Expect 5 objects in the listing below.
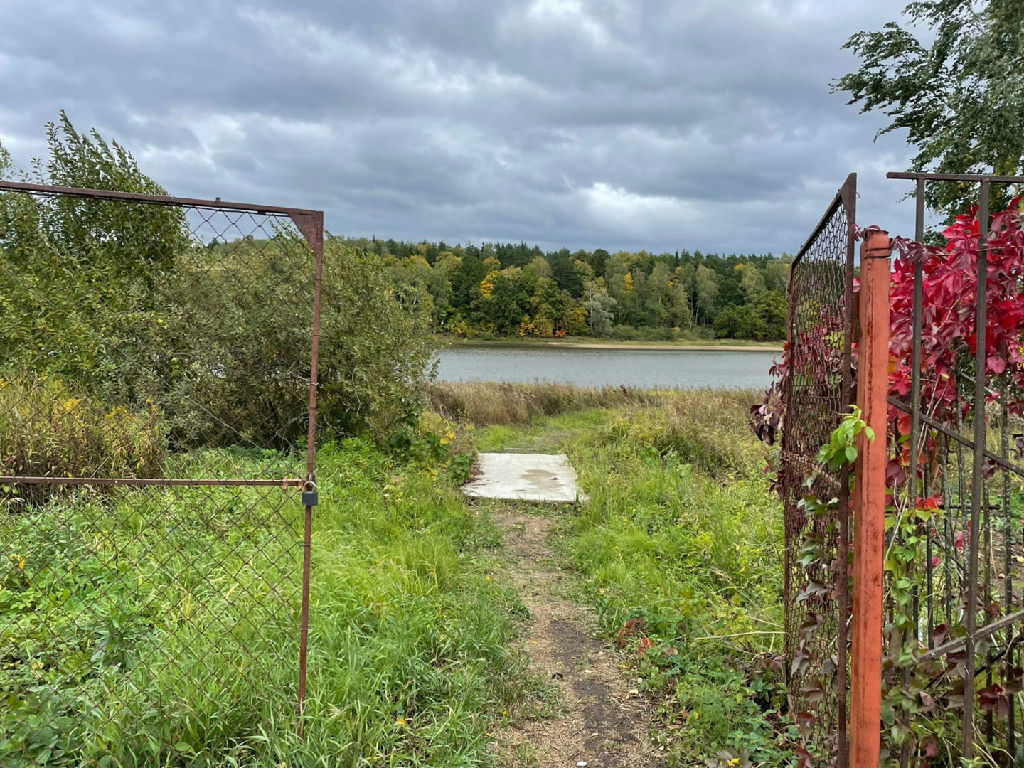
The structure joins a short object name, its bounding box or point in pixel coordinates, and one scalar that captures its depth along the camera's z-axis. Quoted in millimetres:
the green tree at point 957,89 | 9680
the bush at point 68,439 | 4691
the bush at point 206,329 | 6812
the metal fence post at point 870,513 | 1700
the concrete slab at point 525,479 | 6633
